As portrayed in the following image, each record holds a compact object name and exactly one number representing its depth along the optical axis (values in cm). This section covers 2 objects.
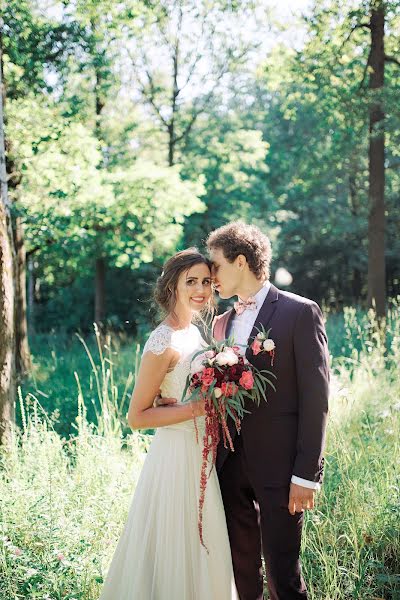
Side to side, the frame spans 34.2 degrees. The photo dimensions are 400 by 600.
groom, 317
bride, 332
